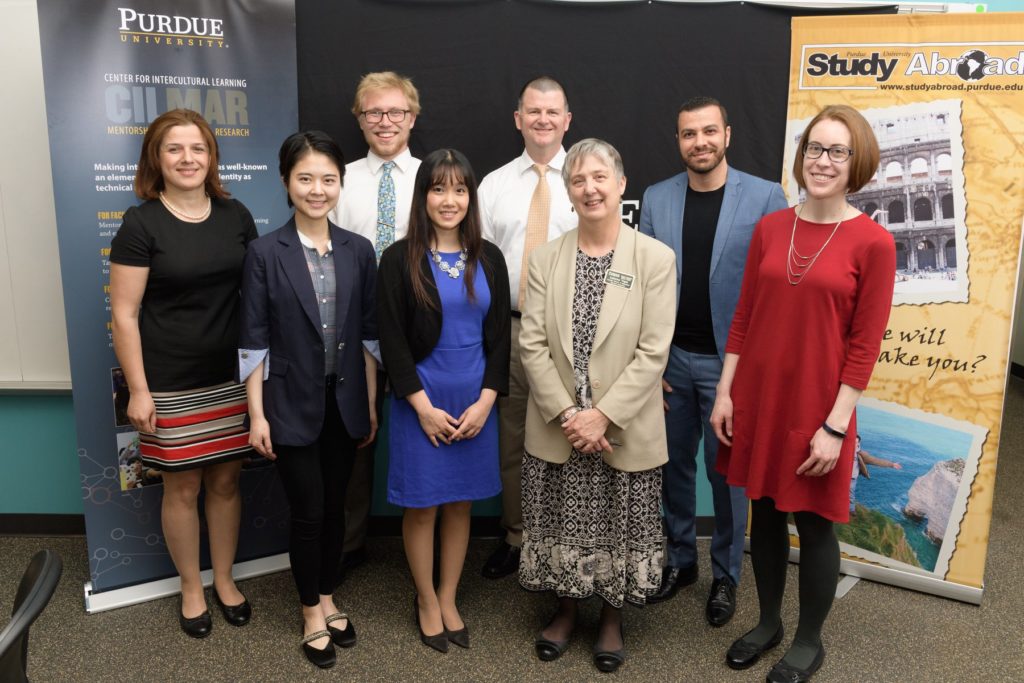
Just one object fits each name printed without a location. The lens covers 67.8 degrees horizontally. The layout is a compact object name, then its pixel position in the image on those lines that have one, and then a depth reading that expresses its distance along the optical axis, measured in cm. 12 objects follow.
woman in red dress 214
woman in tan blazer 235
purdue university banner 268
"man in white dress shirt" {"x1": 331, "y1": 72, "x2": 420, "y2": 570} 289
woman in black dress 244
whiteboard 301
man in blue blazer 264
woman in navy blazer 237
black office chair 130
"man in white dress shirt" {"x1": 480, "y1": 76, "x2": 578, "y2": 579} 286
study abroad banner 277
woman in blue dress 239
